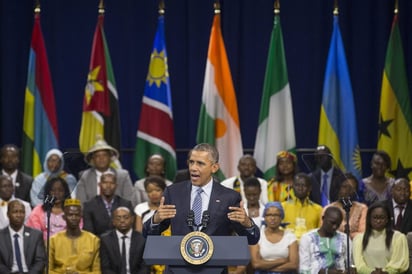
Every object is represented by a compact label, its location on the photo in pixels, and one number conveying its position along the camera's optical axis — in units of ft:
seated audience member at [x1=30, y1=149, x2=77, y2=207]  66.59
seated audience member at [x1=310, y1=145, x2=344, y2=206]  66.28
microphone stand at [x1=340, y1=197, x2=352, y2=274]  47.75
